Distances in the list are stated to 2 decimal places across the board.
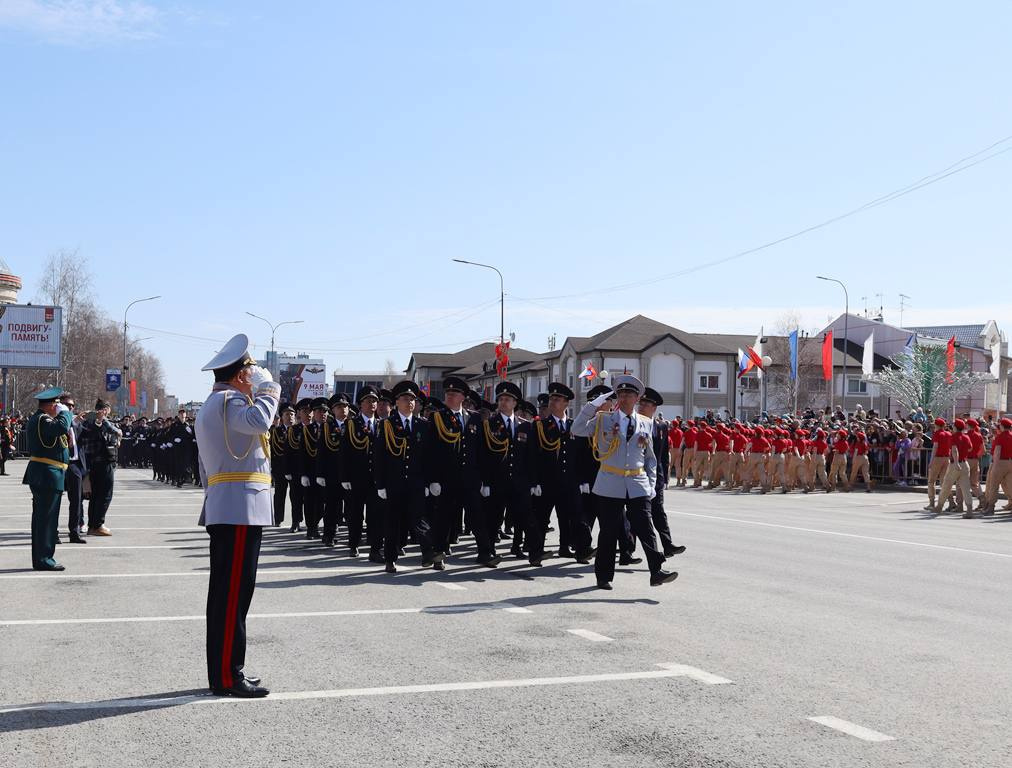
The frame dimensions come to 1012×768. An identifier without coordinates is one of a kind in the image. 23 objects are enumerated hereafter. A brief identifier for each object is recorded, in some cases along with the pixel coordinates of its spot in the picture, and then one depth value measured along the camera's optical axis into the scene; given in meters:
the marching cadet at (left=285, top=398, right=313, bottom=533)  16.03
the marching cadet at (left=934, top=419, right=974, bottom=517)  23.16
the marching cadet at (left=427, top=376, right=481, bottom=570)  12.18
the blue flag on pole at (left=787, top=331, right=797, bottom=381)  44.50
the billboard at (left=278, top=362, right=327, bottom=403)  69.56
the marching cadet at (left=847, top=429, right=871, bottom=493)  30.48
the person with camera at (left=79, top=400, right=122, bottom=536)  15.57
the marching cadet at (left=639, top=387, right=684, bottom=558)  11.73
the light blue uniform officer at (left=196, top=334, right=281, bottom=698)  6.15
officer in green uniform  11.66
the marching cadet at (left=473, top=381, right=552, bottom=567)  12.40
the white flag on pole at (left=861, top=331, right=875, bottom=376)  48.81
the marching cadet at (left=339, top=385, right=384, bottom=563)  13.38
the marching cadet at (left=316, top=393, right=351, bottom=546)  14.54
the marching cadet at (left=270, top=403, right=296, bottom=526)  17.09
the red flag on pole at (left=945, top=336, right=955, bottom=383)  49.65
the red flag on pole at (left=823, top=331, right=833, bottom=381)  41.50
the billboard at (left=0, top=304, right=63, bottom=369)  57.44
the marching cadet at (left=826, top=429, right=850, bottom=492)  30.60
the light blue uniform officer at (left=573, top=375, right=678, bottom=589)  10.35
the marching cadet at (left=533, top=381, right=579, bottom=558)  13.03
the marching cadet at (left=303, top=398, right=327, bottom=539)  15.64
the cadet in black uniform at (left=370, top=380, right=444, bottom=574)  11.85
